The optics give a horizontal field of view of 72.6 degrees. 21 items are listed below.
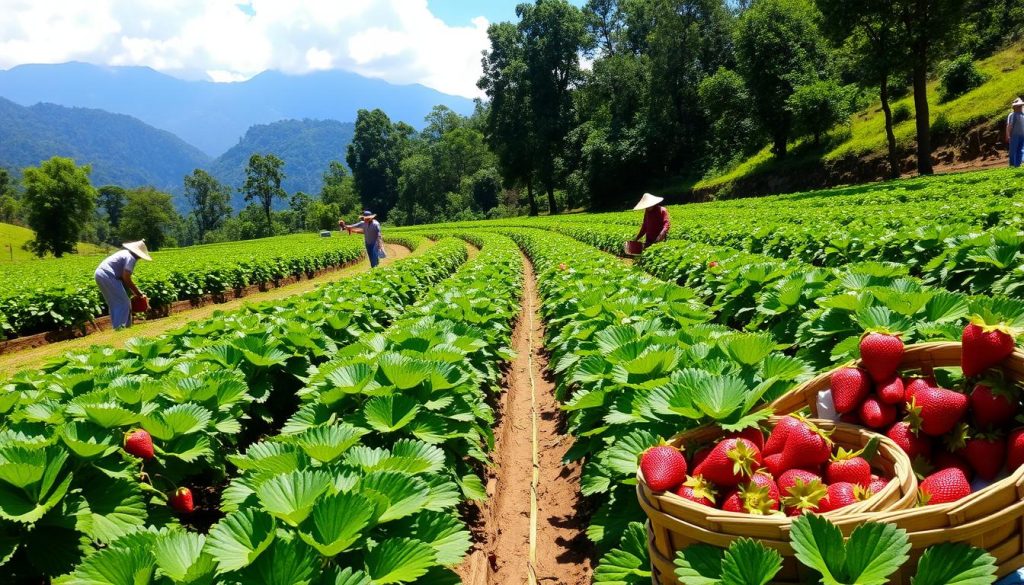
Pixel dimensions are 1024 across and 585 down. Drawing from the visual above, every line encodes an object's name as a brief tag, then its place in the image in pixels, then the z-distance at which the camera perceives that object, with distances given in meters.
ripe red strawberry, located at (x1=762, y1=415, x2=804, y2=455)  0.70
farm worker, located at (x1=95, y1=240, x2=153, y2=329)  8.38
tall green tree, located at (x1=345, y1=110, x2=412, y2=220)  74.91
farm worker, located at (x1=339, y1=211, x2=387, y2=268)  13.30
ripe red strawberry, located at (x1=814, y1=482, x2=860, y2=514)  0.64
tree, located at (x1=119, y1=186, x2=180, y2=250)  62.75
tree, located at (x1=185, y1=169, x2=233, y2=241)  86.96
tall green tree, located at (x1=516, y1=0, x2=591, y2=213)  38.32
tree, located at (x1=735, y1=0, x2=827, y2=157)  27.37
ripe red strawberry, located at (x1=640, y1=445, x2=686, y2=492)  0.66
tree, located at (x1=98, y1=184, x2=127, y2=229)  91.19
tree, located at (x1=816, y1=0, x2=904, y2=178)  17.47
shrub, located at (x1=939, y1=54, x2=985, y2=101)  22.57
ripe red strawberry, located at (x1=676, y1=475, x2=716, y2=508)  0.66
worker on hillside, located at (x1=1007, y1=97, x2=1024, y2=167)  10.47
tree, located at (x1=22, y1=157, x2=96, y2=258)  44.18
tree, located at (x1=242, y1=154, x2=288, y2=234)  67.29
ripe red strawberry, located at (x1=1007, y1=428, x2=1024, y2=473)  0.63
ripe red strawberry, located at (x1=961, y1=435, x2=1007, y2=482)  0.65
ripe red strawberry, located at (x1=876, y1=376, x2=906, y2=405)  0.72
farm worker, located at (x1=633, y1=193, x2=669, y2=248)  9.22
